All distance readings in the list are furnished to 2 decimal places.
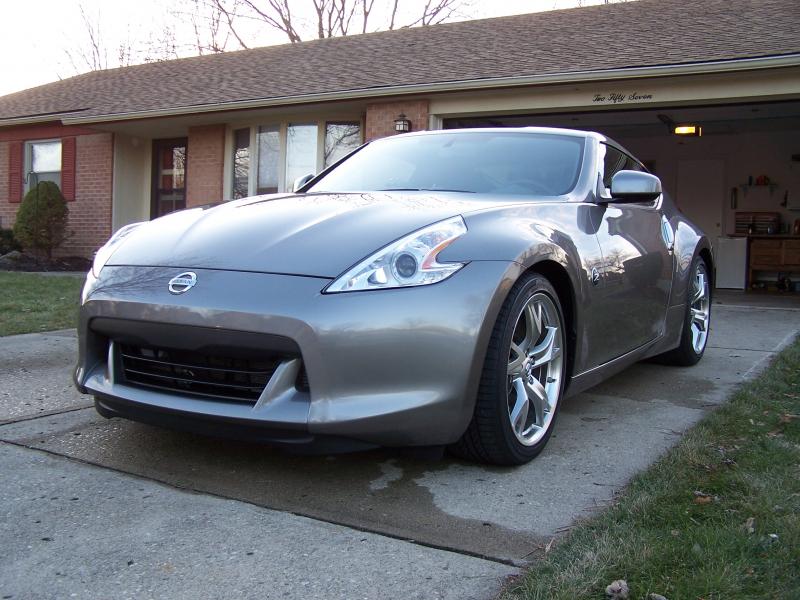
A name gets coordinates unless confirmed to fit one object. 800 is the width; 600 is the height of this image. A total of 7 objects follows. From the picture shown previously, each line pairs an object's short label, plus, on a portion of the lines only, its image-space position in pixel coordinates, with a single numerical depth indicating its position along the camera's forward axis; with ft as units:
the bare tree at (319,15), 102.99
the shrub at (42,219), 47.67
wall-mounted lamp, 37.11
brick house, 32.37
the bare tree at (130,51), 106.52
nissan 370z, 8.26
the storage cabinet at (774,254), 44.29
